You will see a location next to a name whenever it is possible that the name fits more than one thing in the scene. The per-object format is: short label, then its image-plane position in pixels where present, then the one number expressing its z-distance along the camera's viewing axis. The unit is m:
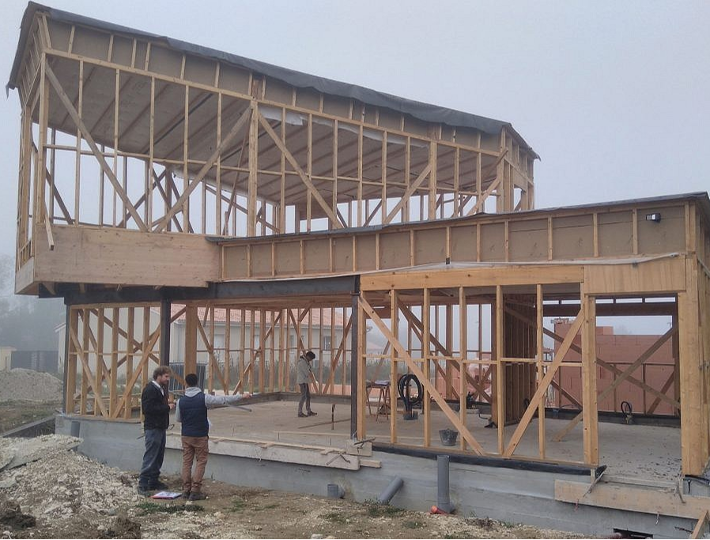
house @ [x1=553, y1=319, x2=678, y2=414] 21.20
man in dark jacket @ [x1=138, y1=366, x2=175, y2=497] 11.79
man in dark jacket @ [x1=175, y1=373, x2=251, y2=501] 10.92
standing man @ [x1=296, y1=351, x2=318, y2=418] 16.89
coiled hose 15.63
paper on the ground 11.43
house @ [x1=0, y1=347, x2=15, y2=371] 48.09
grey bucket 11.51
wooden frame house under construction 10.12
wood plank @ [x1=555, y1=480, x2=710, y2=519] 8.75
